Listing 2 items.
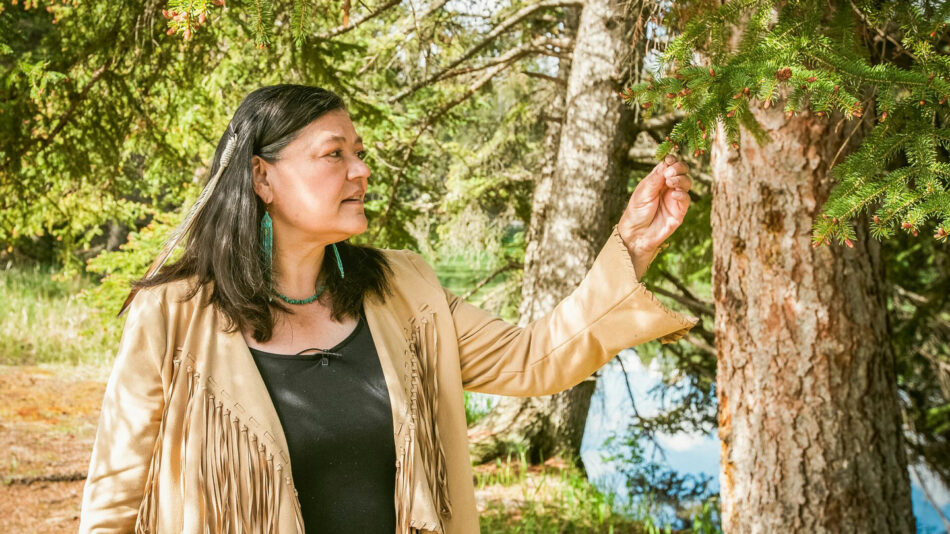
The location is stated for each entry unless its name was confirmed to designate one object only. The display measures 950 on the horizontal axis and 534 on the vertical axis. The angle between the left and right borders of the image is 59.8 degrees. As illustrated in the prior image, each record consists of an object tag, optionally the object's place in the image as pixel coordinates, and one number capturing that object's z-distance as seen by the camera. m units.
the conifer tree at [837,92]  1.64
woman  1.87
